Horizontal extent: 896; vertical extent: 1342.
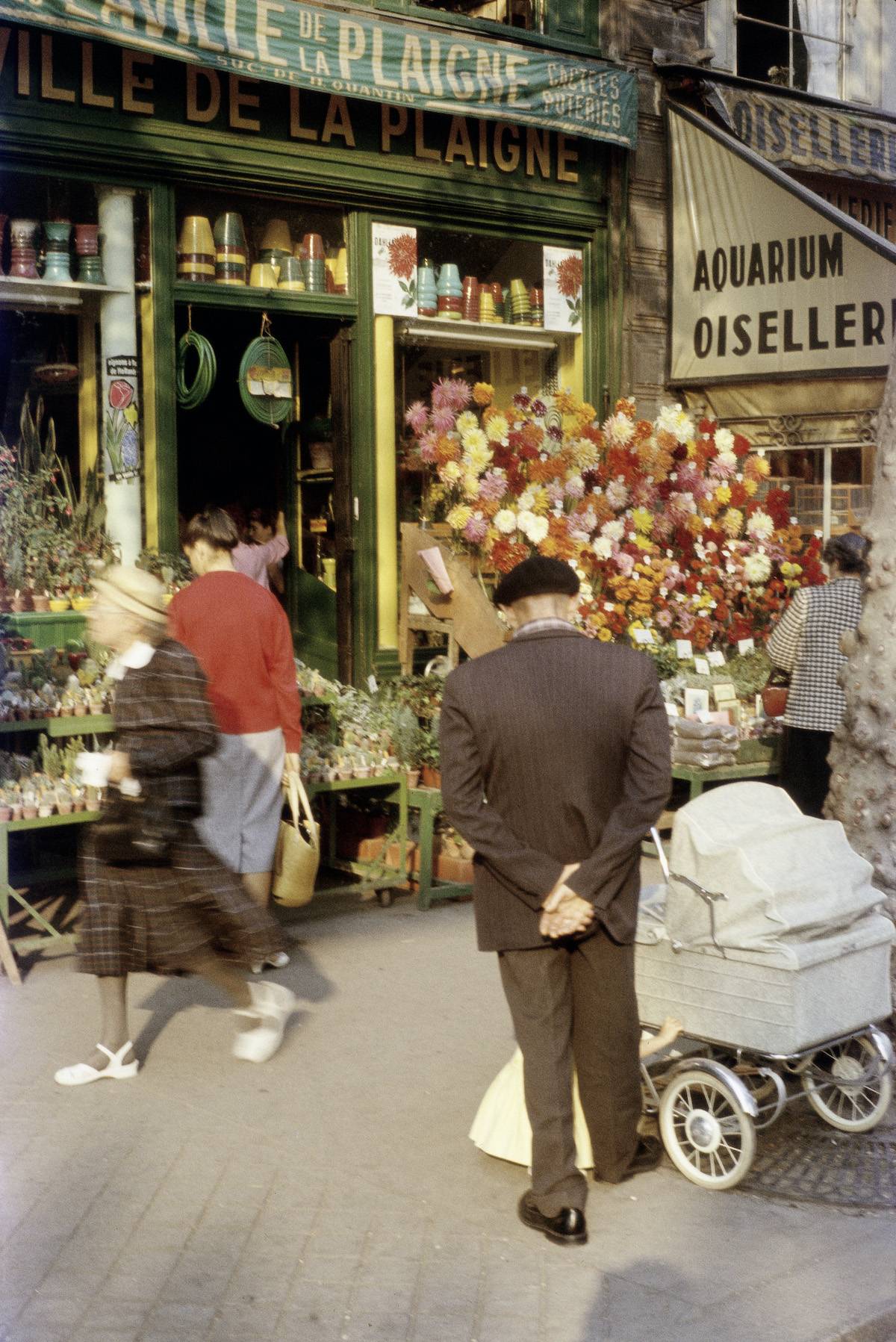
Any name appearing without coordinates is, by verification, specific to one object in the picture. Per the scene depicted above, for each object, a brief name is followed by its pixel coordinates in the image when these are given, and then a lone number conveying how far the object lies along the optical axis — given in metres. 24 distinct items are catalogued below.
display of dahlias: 9.03
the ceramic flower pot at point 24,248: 8.15
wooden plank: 8.47
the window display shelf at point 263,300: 8.72
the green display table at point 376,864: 7.87
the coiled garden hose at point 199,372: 8.49
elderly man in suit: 4.20
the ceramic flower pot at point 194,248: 8.73
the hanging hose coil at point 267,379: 8.90
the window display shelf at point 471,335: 9.81
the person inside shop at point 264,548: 9.74
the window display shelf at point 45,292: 8.23
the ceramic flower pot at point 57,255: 8.30
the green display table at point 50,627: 7.47
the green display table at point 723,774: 8.48
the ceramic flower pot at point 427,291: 9.79
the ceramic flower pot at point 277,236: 9.12
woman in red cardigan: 6.33
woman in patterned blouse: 7.75
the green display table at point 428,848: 7.80
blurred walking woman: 5.13
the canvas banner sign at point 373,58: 7.92
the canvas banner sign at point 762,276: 9.56
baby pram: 4.51
